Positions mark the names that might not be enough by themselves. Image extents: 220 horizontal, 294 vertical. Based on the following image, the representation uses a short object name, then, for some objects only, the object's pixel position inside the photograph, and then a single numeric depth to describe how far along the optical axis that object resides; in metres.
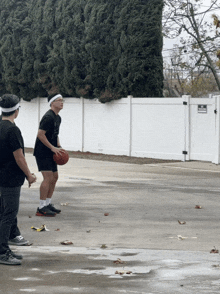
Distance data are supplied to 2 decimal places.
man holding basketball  10.20
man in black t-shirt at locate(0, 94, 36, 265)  7.13
